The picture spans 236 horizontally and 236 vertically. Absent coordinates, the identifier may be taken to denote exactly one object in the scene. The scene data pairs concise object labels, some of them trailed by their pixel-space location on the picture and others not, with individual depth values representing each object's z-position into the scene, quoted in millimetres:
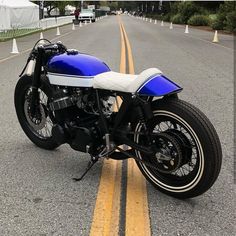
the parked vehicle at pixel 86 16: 60500
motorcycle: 3744
